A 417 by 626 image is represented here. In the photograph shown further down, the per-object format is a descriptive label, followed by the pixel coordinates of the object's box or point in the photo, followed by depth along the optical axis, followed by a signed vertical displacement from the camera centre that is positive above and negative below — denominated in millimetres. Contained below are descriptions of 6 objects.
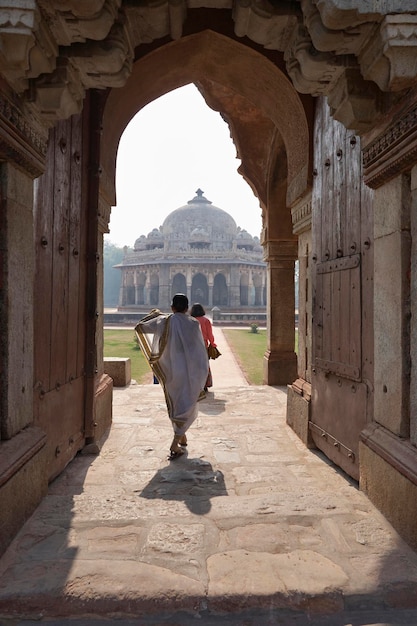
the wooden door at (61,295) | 3213 +140
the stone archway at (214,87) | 4602 +2521
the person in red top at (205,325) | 7230 -185
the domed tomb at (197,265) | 40688 +4503
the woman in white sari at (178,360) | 4121 -431
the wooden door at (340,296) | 3422 +154
